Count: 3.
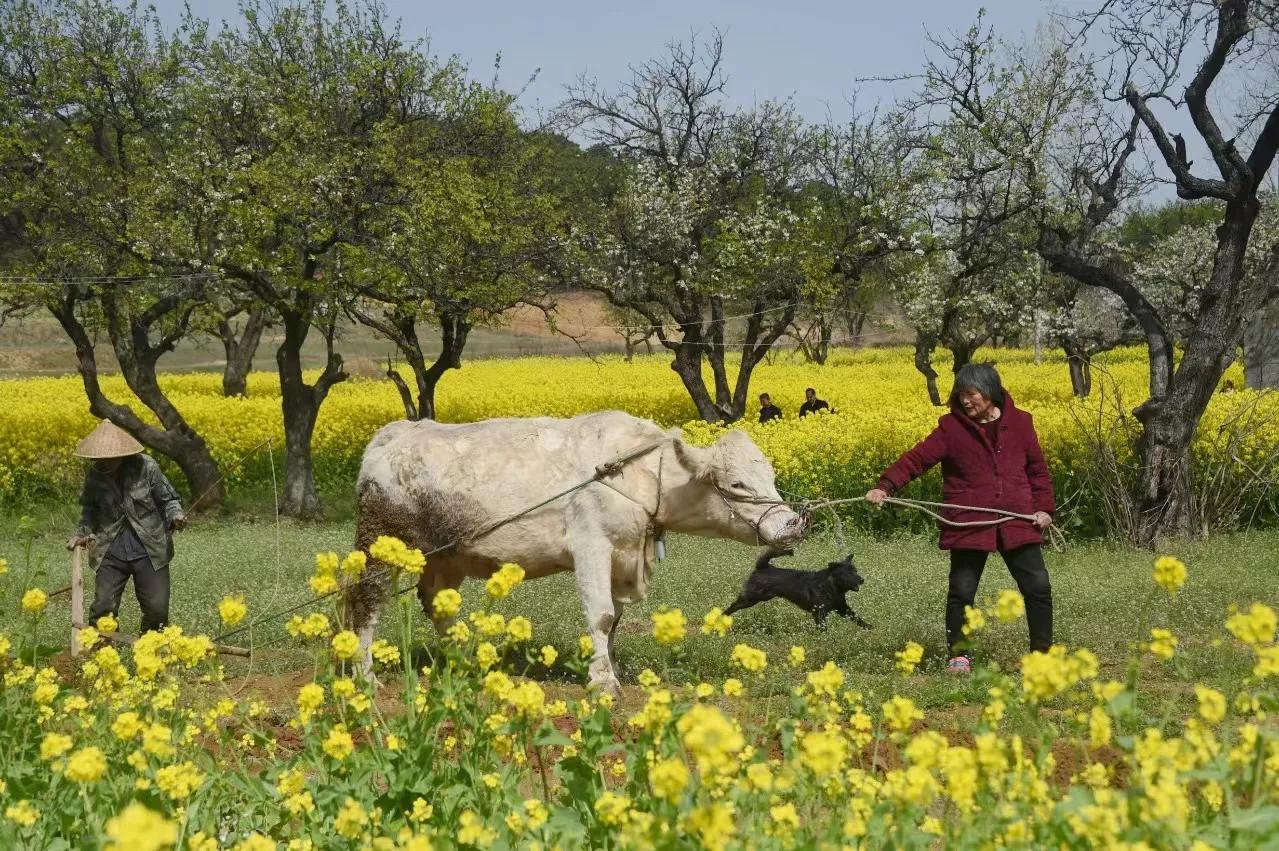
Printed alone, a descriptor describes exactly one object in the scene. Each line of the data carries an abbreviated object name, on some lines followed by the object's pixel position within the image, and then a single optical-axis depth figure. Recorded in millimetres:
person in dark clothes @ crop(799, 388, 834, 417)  22844
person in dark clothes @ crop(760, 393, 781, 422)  23369
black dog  9891
